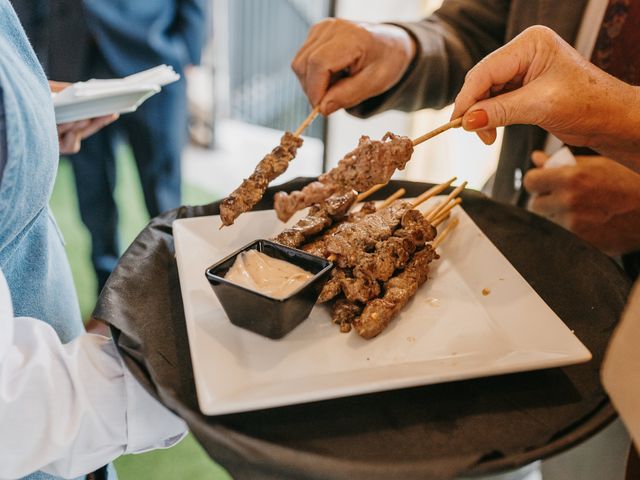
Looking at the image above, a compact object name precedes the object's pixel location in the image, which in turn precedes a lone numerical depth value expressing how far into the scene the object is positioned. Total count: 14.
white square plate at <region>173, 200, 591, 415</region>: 0.36
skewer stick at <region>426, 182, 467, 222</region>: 0.55
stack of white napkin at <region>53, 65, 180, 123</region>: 0.51
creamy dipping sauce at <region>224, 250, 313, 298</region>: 0.42
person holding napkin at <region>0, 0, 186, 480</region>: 0.33
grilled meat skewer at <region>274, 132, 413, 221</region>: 0.49
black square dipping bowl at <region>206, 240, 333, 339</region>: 0.39
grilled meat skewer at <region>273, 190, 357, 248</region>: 0.51
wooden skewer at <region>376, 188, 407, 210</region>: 0.57
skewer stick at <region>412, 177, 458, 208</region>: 0.55
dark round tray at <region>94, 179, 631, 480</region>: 0.32
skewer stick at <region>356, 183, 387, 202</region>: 0.59
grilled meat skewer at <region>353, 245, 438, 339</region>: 0.42
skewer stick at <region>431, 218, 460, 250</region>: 0.54
